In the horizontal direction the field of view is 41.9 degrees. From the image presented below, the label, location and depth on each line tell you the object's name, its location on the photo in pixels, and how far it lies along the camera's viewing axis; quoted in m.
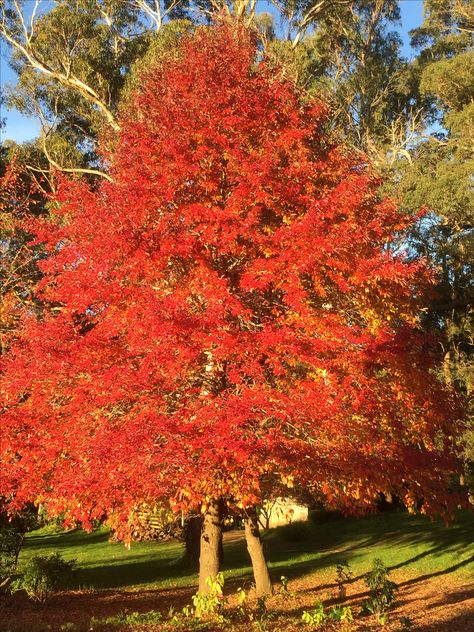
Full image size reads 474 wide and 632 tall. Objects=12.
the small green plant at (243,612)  10.28
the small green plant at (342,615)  9.56
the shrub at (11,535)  14.19
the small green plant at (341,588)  12.77
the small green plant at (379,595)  10.54
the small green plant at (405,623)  9.50
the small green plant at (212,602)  9.42
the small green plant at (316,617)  9.41
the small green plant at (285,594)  11.90
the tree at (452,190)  27.48
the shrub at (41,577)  13.55
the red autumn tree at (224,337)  8.04
